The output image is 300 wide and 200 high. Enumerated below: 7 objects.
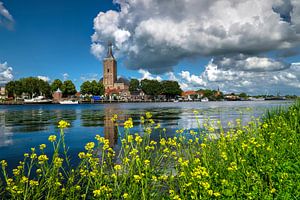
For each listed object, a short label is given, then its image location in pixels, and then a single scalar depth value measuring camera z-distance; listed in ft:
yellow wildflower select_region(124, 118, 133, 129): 14.80
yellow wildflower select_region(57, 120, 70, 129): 13.93
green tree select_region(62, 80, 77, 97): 514.27
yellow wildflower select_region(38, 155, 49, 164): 14.21
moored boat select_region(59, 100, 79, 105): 492.86
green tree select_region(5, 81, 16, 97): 490.90
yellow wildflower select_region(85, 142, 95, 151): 14.92
